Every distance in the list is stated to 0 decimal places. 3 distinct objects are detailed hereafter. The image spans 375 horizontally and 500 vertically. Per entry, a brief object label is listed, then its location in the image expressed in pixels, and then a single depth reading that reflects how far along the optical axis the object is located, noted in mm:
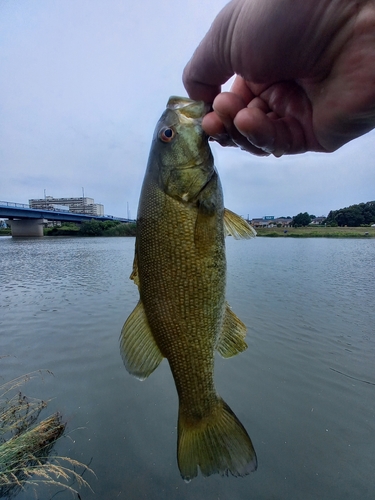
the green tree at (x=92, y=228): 56794
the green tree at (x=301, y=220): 75625
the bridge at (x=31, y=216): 47562
